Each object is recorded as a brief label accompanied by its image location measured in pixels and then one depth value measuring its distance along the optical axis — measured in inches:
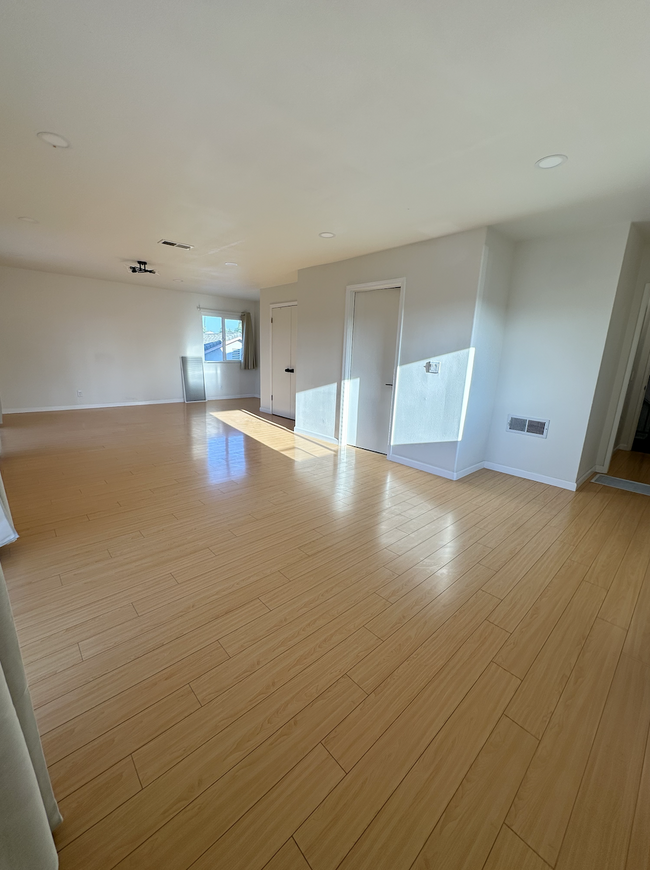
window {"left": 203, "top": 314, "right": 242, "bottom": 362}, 344.2
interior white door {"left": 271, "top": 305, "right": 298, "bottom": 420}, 269.1
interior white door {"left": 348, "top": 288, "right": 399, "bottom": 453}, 178.4
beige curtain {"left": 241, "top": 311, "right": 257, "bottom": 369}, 362.3
